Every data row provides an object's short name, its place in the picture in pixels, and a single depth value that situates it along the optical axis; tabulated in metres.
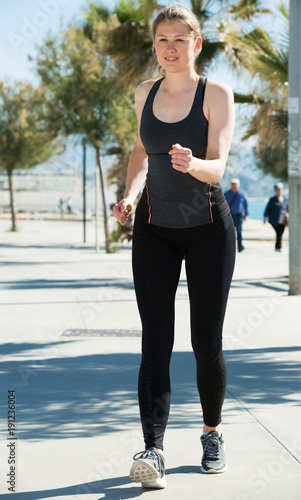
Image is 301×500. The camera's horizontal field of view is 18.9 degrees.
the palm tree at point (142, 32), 16.61
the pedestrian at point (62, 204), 60.46
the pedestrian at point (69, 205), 63.12
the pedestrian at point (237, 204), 20.44
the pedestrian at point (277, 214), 21.06
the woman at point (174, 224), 3.54
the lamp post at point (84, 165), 22.47
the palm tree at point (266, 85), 13.46
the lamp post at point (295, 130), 11.24
